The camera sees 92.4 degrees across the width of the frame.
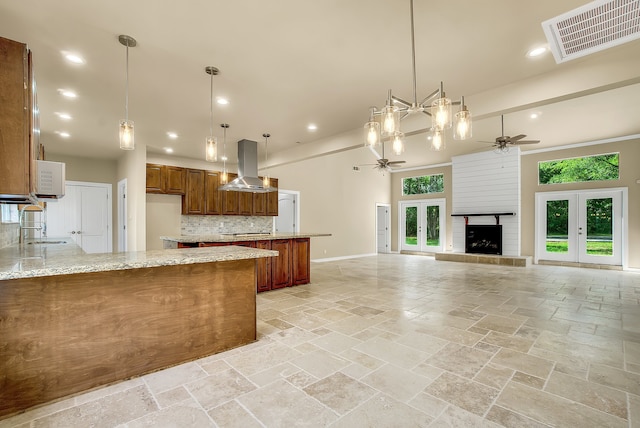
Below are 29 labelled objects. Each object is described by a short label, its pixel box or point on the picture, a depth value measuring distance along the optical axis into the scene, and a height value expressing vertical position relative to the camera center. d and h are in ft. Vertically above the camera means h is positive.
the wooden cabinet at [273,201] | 25.81 +1.04
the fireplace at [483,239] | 27.30 -2.31
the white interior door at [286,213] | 27.76 +0.03
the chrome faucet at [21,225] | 15.42 -0.63
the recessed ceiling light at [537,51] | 9.43 +5.10
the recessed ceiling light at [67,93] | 12.05 +4.82
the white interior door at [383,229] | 36.40 -1.86
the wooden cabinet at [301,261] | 17.30 -2.72
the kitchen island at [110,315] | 5.93 -2.34
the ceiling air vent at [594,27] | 6.38 +4.17
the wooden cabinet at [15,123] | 5.90 +1.77
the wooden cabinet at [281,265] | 16.20 -2.79
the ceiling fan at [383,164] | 24.67 +3.97
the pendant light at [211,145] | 10.71 +2.44
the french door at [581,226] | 22.81 -1.02
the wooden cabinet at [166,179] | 20.90 +2.39
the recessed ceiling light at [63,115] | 14.52 +4.73
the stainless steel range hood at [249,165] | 18.69 +3.04
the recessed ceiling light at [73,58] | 9.48 +4.91
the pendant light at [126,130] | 8.57 +2.33
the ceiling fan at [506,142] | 18.76 +4.50
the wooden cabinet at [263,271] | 15.49 -2.94
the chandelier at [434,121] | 7.39 +2.38
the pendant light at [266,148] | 18.96 +4.72
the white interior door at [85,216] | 22.71 -0.22
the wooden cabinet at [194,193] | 22.22 +1.49
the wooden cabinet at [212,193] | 23.00 +1.52
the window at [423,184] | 32.86 +3.24
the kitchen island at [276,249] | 14.38 -2.15
